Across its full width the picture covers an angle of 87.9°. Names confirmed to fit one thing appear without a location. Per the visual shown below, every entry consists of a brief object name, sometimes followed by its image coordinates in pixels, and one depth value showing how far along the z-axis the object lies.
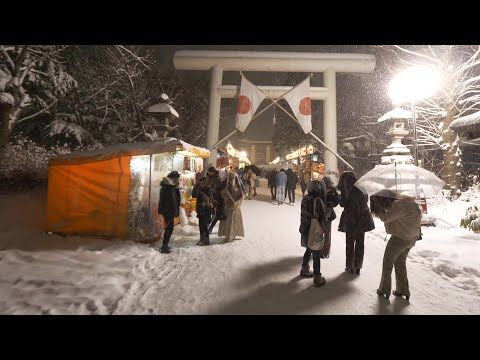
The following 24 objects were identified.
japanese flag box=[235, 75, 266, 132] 13.55
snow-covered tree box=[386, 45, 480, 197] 10.48
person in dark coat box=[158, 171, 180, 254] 5.71
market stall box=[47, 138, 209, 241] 6.38
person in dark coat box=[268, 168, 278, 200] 13.38
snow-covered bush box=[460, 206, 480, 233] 7.02
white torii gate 14.89
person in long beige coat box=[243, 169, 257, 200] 13.45
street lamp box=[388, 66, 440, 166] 7.21
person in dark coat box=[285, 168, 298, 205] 12.97
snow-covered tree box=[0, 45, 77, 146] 10.02
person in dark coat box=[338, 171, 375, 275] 4.54
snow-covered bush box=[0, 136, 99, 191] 9.70
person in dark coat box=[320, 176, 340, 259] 4.48
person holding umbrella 3.53
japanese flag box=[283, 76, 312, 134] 13.41
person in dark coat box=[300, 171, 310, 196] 15.98
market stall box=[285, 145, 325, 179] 19.77
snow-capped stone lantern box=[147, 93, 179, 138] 9.59
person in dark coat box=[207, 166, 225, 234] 6.61
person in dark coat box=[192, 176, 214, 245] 6.29
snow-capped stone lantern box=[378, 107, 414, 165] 8.00
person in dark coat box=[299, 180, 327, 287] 4.07
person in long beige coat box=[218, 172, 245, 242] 6.43
